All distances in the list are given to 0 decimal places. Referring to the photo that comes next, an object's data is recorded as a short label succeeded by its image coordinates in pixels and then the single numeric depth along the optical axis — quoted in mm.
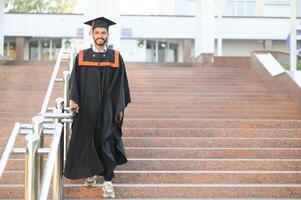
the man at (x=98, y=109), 5102
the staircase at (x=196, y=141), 5602
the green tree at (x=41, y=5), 42625
